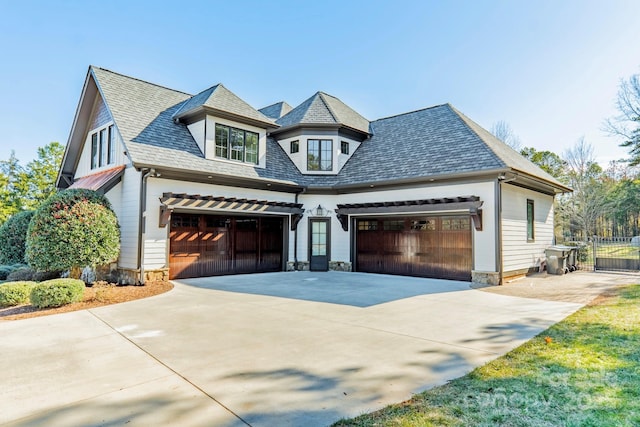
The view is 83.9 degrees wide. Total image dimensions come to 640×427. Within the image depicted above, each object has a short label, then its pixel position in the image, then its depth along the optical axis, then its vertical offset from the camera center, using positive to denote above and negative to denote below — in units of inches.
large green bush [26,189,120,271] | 353.1 +2.1
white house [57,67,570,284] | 434.3 +68.3
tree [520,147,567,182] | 1123.6 +247.2
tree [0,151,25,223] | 1003.3 +143.1
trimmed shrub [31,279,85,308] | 286.2 -46.8
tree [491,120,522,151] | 1172.5 +338.9
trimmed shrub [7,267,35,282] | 405.7 -45.1
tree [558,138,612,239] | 1061.1 +135.5
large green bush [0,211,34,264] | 526.0 -4.9
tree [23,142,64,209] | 1054.4 +186.6
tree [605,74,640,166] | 716.7 +246.3
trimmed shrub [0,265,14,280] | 442.1 -44.6
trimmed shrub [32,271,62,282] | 402.6 -45.6
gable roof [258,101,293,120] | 748.0 +274.8
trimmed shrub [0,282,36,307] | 302.7 -49.4
